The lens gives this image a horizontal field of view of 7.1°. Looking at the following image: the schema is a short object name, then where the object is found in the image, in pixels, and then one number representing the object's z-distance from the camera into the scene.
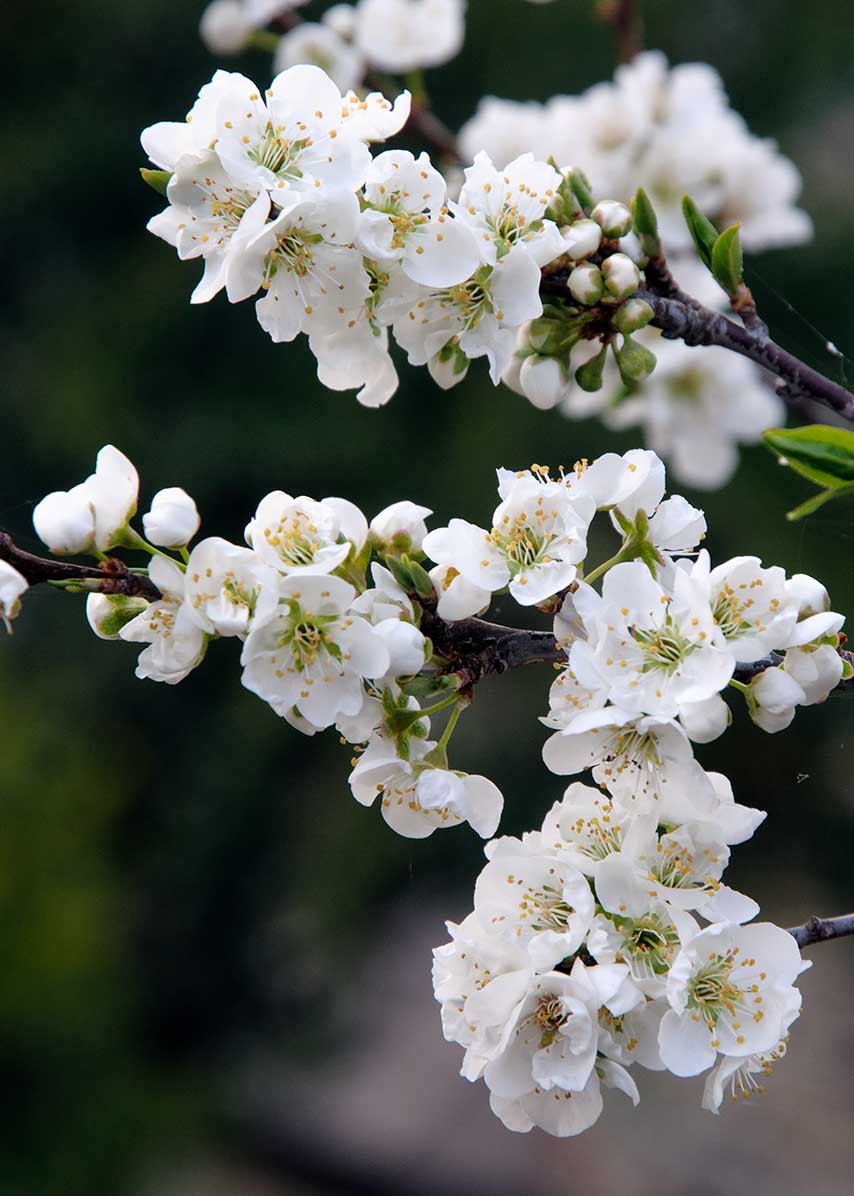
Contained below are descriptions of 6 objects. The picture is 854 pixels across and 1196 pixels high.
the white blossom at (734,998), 1.11
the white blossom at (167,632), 1.11
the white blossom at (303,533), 1.11
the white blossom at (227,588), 1.10
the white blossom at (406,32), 1.64
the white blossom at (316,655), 1.11
